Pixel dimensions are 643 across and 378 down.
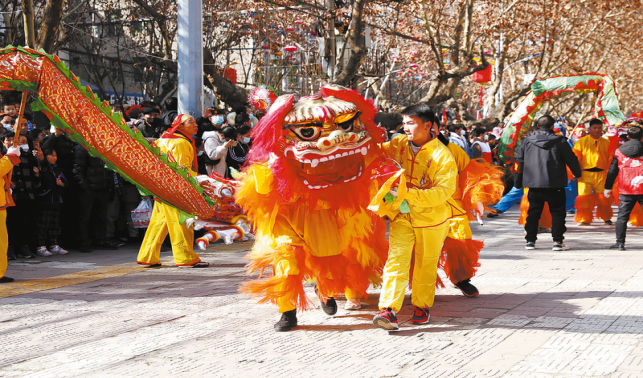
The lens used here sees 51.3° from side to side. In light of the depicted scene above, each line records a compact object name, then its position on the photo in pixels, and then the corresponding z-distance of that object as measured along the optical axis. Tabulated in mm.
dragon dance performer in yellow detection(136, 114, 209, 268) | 7379
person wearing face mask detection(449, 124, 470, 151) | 11844
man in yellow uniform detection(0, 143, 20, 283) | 6477
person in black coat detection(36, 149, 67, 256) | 8477
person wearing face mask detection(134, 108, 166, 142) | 9336
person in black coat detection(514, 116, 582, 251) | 8680
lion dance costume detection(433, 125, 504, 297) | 5406
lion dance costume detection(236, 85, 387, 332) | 4664
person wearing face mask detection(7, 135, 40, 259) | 8204
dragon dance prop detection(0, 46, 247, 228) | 6305
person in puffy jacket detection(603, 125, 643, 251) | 8531
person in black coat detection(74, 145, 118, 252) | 8914
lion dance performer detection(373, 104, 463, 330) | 4574
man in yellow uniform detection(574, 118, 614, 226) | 10961
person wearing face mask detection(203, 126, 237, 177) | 8922
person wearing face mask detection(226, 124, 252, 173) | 9610
